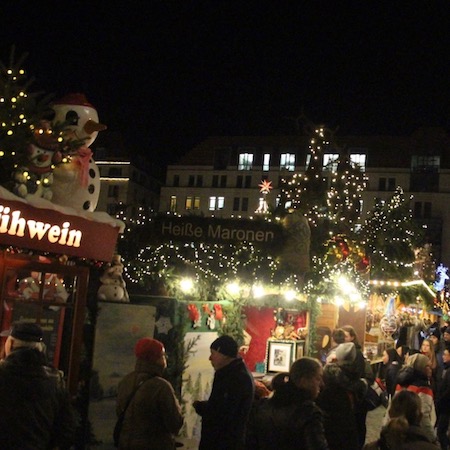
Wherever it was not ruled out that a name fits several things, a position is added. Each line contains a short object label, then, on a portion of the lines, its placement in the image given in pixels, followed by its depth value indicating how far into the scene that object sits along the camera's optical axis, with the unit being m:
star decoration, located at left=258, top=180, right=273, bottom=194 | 15.80
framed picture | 11.51
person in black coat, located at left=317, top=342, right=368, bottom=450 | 6.09
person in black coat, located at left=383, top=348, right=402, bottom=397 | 10.21
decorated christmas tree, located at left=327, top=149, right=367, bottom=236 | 14.20
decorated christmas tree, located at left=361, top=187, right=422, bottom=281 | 16.42
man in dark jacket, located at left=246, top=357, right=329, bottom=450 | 4.29
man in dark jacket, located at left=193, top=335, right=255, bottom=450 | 5.45
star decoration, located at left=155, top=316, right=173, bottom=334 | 8.88
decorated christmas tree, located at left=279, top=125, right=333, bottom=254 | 14.69
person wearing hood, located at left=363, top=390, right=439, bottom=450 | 4.07
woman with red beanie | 5.52
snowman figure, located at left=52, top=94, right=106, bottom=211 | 7.89
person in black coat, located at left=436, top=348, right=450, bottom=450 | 9.66
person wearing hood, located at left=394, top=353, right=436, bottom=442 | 7.89
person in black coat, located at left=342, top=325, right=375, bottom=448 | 6.66
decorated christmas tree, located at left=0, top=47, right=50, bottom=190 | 6.95
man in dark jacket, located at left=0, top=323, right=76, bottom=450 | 4.27
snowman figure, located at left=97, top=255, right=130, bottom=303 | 8.86
